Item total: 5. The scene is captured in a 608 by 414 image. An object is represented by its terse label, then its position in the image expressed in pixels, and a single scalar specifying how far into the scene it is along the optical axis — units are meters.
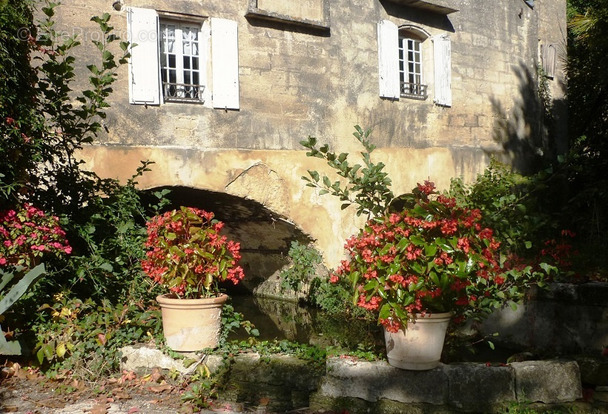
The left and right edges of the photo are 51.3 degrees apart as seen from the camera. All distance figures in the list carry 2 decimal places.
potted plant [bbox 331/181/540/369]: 3.96
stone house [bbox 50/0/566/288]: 7.42
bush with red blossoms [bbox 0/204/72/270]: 4.58
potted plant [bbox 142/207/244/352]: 4.57
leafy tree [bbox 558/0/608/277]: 8.45
